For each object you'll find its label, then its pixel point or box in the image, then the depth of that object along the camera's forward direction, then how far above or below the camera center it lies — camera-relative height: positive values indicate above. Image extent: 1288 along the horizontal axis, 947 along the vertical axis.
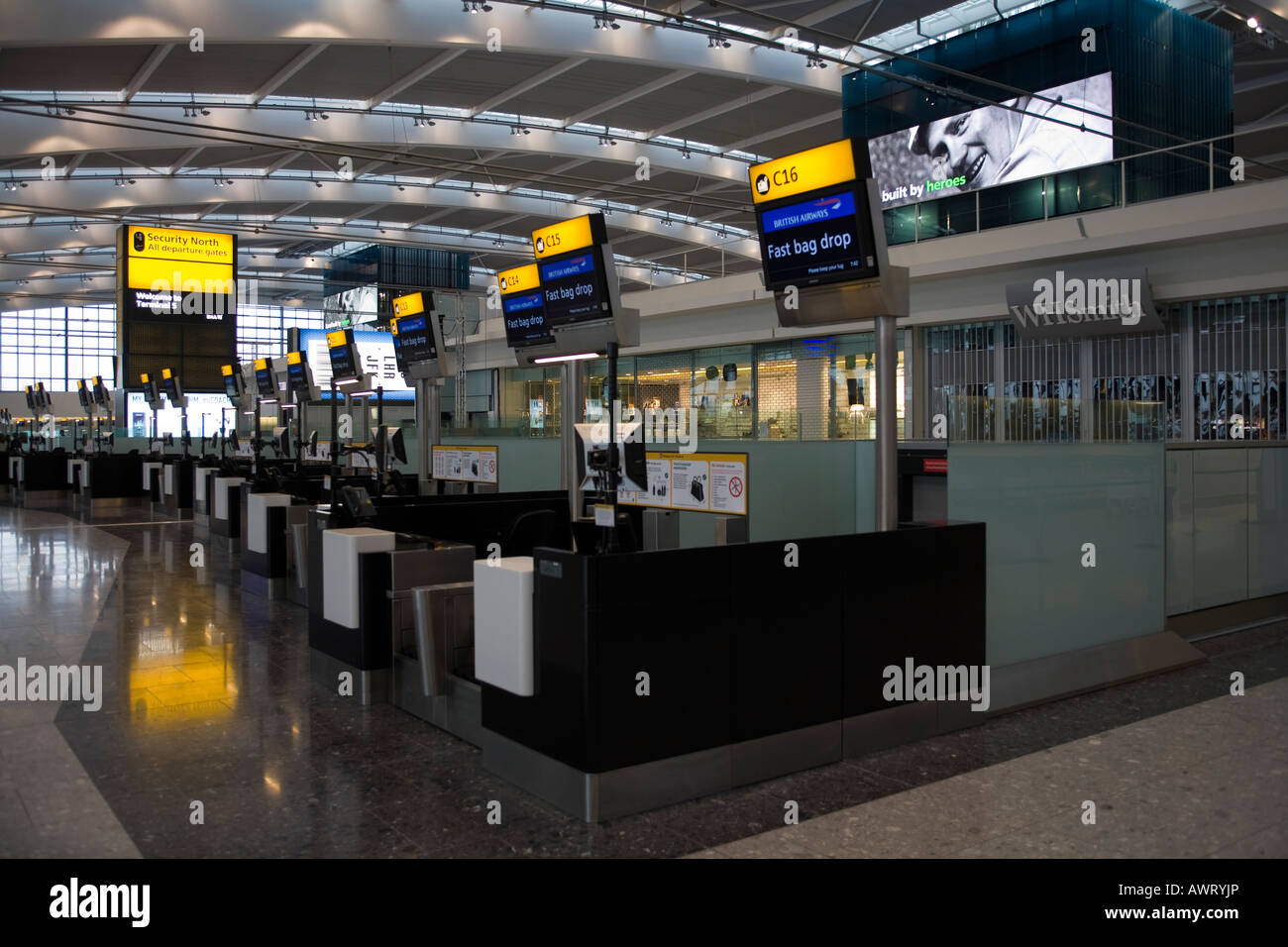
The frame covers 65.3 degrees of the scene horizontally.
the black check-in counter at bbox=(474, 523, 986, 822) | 4.18 -0.96
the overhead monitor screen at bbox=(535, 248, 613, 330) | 6.70 +1.13
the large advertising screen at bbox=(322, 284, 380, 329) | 34.66 +5.32
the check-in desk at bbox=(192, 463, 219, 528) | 16.28 -0.57
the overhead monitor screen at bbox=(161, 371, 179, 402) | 18.94 +1.37
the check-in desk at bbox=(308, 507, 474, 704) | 6.09 -0.82
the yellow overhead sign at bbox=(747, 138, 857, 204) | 5.16 +1.51
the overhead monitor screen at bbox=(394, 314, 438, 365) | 10.77 +1.25
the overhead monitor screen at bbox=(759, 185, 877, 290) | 5.15 +1.14
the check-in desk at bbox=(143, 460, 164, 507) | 19.67 -0.42
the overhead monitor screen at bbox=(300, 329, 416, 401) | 31.28 +3.11
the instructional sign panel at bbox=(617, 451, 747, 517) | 6.65 -0.20
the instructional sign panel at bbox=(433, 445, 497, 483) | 10.73 -0.10
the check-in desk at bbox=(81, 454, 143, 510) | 21.84 -0.44
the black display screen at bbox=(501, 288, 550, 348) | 8.15 +1.16
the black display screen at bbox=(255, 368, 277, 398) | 18.67 +1.40
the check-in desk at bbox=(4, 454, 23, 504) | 23.70 -0.41
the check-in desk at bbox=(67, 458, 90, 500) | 22.50 -0.42
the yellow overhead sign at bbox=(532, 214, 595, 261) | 6.71 +1.51
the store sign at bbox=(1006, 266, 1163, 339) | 11.47 +1.75
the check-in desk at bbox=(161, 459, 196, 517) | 18.38 -0.52
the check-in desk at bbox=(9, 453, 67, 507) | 23.92 -0.39
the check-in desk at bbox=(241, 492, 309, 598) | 9.69 -0.83
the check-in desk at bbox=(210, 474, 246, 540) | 13.23 -0.67
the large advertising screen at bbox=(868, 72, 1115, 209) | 15.50 +5.11
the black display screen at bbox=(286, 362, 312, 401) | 15.14 +1.17
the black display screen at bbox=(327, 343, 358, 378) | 12.29 +1.18
